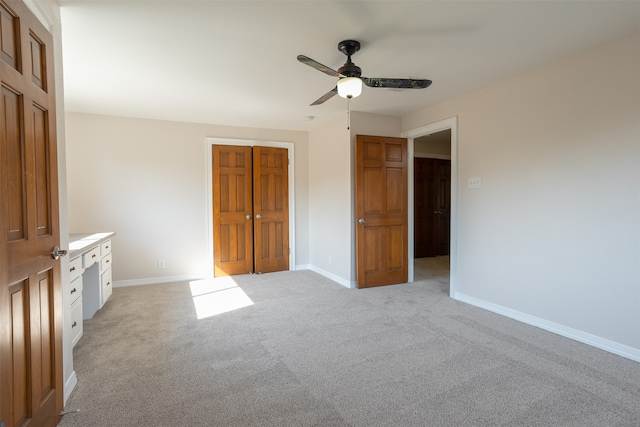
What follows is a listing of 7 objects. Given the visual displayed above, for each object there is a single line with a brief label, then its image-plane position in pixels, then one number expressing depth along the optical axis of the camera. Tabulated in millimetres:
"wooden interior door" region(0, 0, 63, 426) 1348
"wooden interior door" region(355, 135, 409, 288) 4402
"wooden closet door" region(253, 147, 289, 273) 5367
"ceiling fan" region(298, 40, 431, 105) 2367
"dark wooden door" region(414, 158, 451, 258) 6910
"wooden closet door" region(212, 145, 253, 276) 5145
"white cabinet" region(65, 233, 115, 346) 2650
